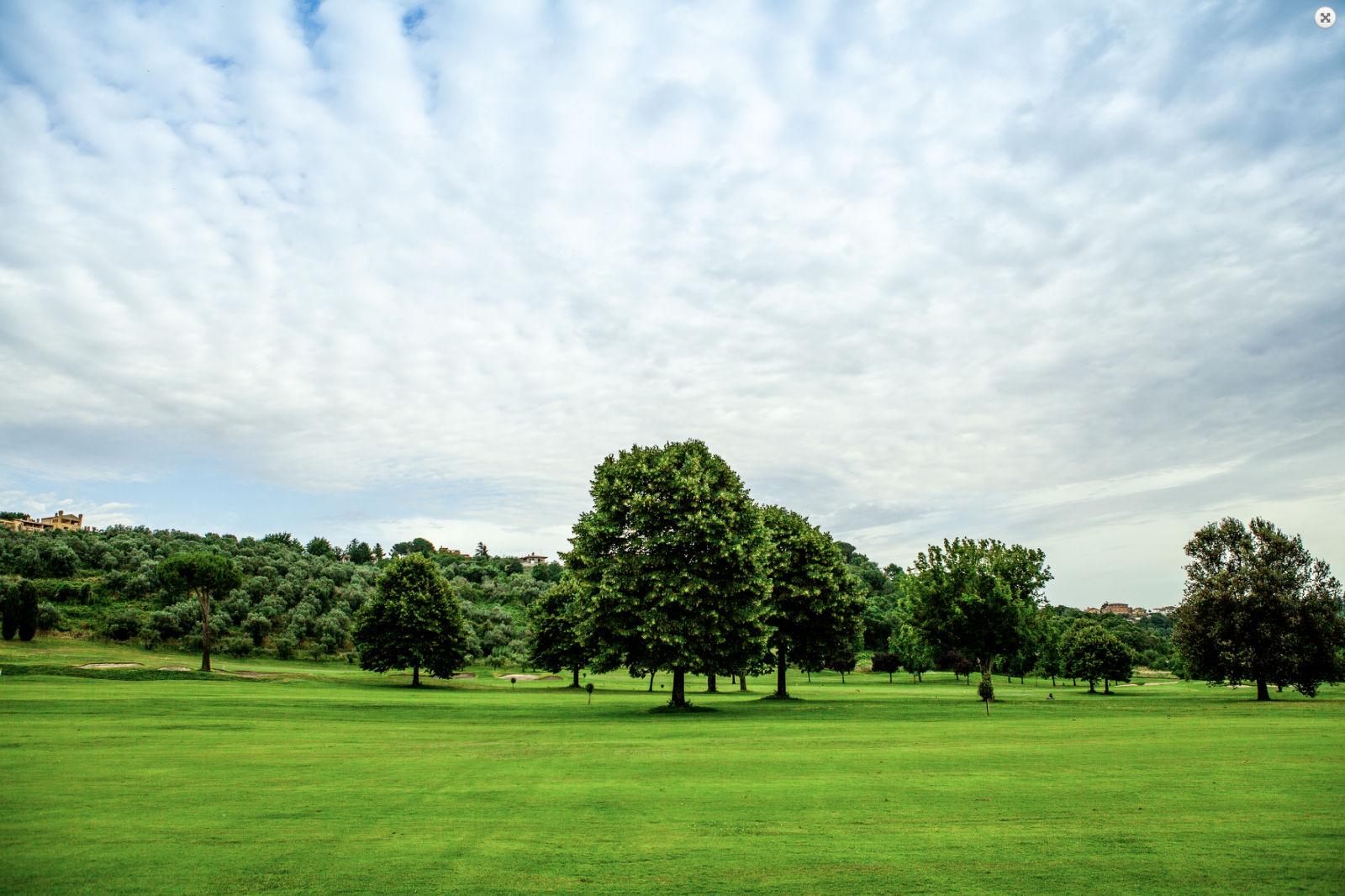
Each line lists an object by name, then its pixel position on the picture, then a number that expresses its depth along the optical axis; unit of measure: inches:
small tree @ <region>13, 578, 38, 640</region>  2984.7
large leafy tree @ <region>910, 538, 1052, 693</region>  2103.8
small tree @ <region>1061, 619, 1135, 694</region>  3654.0
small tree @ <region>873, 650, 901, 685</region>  5206.7
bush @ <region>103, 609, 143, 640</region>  3280.0
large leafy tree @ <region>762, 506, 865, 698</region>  2009.1
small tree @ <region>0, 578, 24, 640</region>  2967.5
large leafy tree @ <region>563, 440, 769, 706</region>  1569.9
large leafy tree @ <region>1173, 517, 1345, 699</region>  2039.9
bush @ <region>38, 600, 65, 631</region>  3235.7
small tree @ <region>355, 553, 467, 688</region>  2677.2
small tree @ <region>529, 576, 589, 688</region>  3046.3
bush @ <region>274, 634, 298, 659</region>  3563.0
